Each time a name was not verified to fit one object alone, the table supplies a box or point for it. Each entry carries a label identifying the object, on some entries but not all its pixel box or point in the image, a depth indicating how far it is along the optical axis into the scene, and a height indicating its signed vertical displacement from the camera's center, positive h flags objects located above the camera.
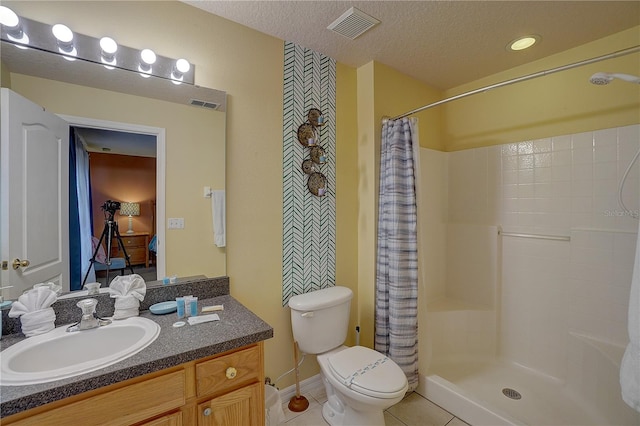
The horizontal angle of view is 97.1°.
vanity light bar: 1.17 +0.75
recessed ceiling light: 1.85 +1.15
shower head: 1.31 +0.63
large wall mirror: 1.19 +0.36
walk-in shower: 1.78 -0.50
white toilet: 1.45 -0.87
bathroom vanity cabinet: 0.82 -0.62
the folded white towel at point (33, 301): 1.06 -0.34
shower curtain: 1.99 -0.30
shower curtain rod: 1.24 +0.73
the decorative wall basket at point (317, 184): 2.02 +0.21
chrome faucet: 1.15 -0.43
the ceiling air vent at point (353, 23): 1.62 +1.14
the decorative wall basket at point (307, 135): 1.97 +0.55
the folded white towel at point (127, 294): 1.27 -0.37
